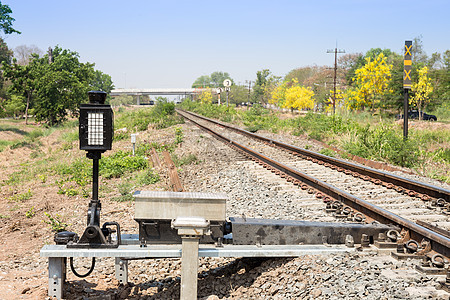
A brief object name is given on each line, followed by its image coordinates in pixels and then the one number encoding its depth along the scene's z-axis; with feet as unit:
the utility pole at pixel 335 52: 153.02
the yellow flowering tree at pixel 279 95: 240.53
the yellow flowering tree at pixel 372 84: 151.84
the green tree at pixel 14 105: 143.54
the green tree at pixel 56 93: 119.14
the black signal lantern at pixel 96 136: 13.48
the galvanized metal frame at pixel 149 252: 13.03
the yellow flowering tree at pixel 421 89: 140.98
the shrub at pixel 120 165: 36.60
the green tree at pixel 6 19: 128.60
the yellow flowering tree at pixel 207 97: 274.77
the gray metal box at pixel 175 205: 13.55
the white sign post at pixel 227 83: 158.92
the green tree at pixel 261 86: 296.71
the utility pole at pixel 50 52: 114.67
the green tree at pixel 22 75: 121.57
